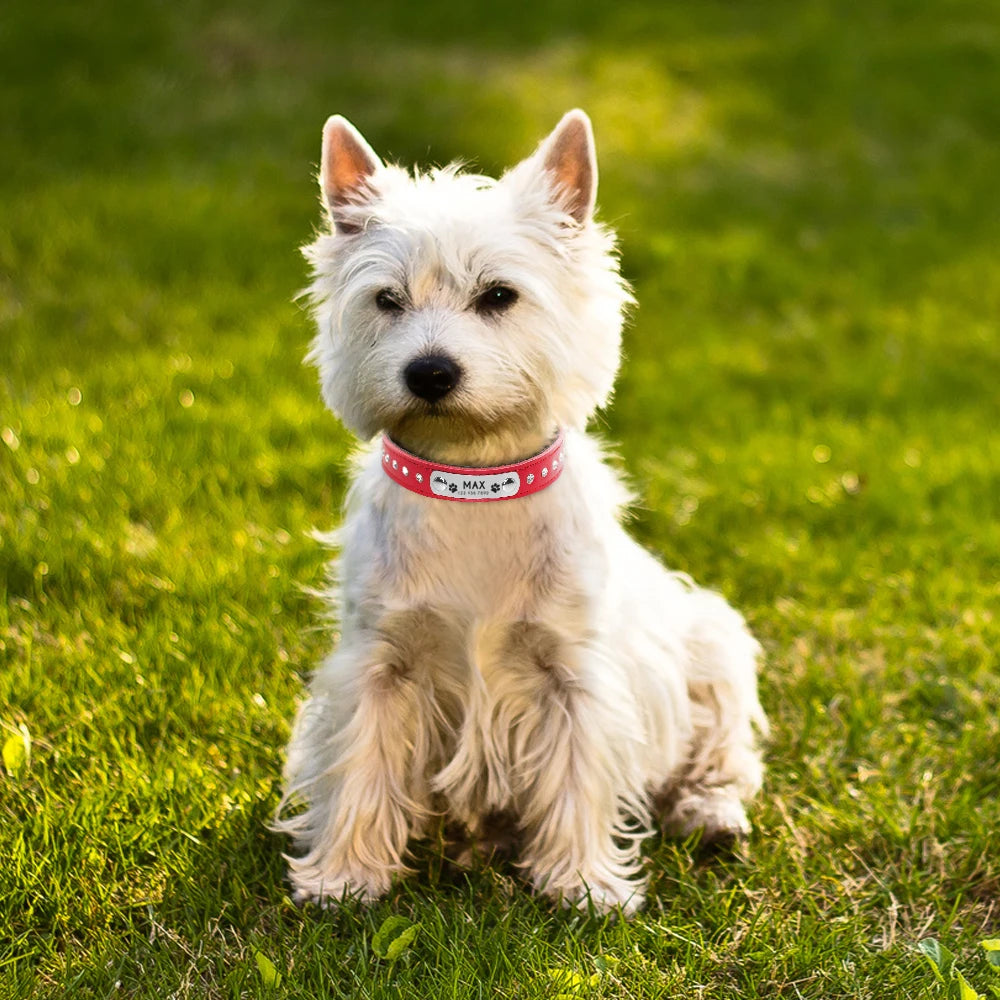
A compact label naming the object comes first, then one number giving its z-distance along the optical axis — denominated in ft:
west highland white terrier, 10.08
